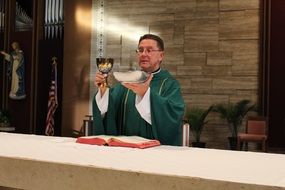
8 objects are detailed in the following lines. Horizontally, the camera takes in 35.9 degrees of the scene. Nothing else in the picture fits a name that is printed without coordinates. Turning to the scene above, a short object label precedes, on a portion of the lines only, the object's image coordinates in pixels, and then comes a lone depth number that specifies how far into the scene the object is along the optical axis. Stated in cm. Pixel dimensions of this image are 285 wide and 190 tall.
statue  1002
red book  238
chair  741
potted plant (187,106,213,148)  816
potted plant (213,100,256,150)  803
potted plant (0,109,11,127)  862
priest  306
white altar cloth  149
